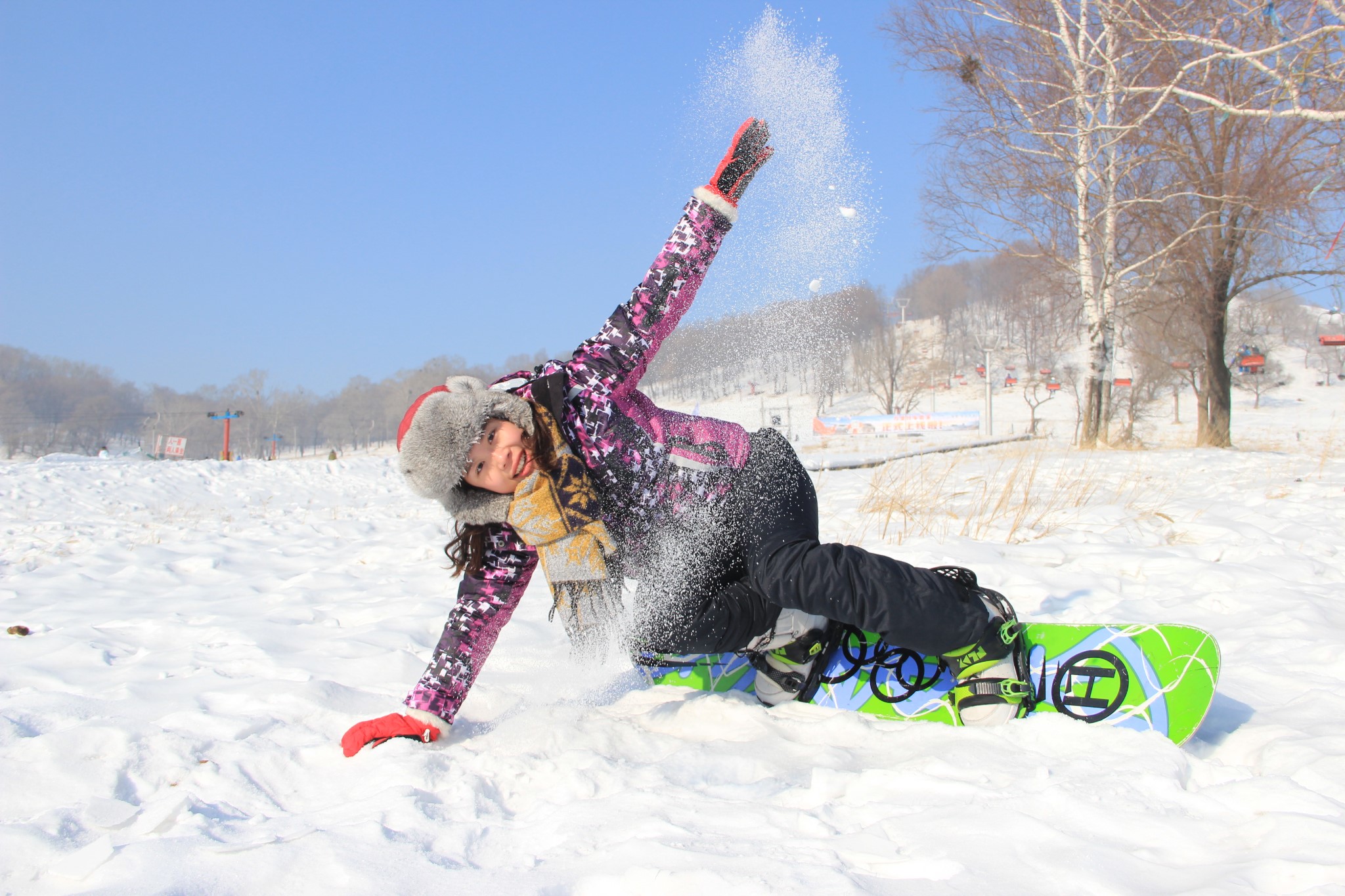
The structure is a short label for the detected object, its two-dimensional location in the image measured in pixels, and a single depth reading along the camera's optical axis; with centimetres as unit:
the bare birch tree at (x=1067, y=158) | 970
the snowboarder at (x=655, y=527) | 186
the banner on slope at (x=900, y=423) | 3127
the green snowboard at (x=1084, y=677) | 185
